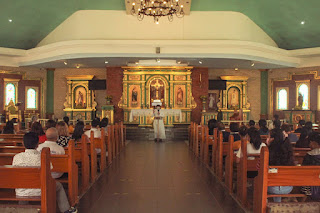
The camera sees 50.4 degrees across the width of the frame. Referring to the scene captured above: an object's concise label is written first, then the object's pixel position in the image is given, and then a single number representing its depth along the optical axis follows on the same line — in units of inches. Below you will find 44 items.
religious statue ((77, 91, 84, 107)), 880.3
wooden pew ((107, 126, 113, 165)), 405.0
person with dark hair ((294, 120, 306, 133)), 456.1
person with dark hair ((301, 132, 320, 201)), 191.6
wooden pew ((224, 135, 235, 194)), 270.5
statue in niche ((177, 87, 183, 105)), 823.7
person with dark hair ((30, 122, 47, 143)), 312.2
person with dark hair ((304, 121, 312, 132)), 353.9
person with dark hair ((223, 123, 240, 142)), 342.3
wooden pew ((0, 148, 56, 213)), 168.4
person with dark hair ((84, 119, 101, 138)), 393.7
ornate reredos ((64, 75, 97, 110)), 866.1
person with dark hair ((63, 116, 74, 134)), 450.7
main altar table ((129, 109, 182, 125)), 714.2
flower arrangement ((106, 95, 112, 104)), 812.6
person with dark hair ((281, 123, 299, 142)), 338.6
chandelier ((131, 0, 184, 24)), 449.0
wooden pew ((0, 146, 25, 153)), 253.0
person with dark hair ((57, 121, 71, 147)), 305.9
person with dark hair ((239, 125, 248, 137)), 294.2
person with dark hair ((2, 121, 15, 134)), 402.0
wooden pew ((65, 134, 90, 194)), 273.6
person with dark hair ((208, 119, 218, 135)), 432.8
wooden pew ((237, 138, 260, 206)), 231.7
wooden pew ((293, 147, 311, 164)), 252.9
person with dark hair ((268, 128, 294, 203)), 199.0
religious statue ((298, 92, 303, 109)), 805.8
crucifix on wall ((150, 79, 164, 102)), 826.8
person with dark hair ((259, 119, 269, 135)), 366.6
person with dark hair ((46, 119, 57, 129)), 361.8
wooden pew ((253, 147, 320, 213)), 178.4
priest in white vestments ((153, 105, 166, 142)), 616.4
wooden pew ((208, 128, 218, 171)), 351.7
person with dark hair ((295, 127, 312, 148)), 288.4
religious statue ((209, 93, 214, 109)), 896.9
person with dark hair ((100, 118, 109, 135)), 449.2
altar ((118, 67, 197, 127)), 820.6
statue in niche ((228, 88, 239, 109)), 895.1
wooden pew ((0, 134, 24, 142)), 339.1
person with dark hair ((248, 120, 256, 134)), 256.1
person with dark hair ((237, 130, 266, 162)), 252.8
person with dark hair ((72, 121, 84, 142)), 331.6
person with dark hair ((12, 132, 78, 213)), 179.5
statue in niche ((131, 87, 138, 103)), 823.1
